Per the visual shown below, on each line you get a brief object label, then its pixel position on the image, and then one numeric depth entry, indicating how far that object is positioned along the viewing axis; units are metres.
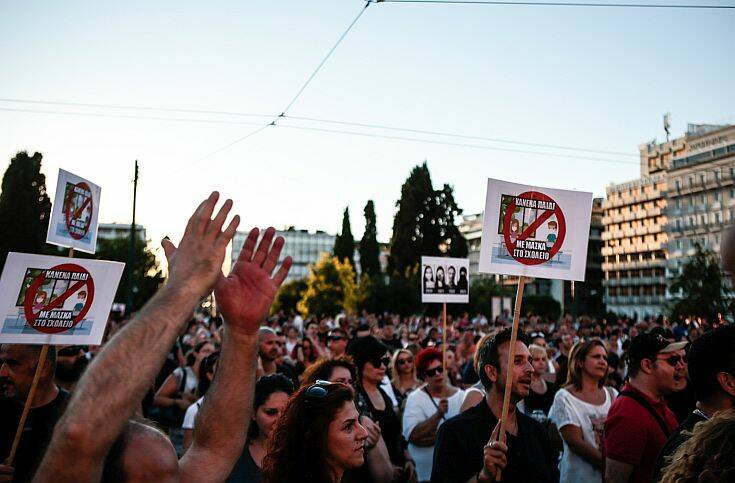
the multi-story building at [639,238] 101.44
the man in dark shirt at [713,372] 3.68
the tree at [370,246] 80.50
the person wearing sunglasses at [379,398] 5.44
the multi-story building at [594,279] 108.50
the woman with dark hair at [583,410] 5.35
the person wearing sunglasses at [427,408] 6.28
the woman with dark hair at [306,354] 10.94
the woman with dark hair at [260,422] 3.99
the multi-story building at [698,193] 83.44
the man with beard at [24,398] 4.11
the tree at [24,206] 44.45
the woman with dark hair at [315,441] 3.32
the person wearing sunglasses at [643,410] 4.18
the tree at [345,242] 97.94
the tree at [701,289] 41.56
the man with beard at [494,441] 4.12
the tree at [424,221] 64.31
